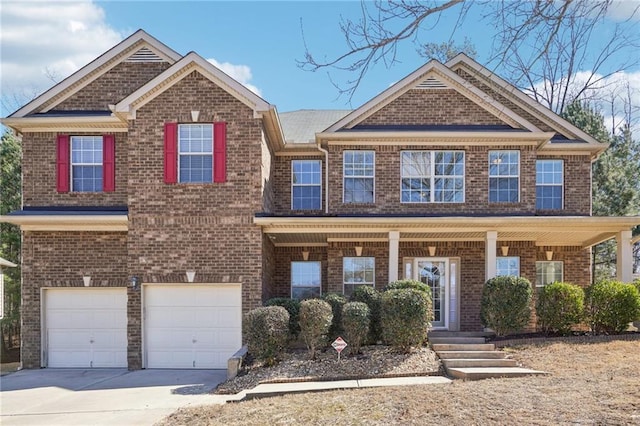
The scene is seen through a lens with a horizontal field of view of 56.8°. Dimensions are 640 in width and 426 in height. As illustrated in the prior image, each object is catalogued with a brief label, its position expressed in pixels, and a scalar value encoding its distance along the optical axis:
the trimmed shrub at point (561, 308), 13.80
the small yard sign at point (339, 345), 11.79
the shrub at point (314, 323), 12.44
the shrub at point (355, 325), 12.52
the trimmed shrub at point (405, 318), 12.41
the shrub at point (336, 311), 13.14
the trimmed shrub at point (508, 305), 13.62
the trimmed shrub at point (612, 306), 13.88
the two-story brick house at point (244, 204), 14.36
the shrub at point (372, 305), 13.23
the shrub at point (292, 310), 13.38
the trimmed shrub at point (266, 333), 12.34
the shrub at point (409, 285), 13.72
